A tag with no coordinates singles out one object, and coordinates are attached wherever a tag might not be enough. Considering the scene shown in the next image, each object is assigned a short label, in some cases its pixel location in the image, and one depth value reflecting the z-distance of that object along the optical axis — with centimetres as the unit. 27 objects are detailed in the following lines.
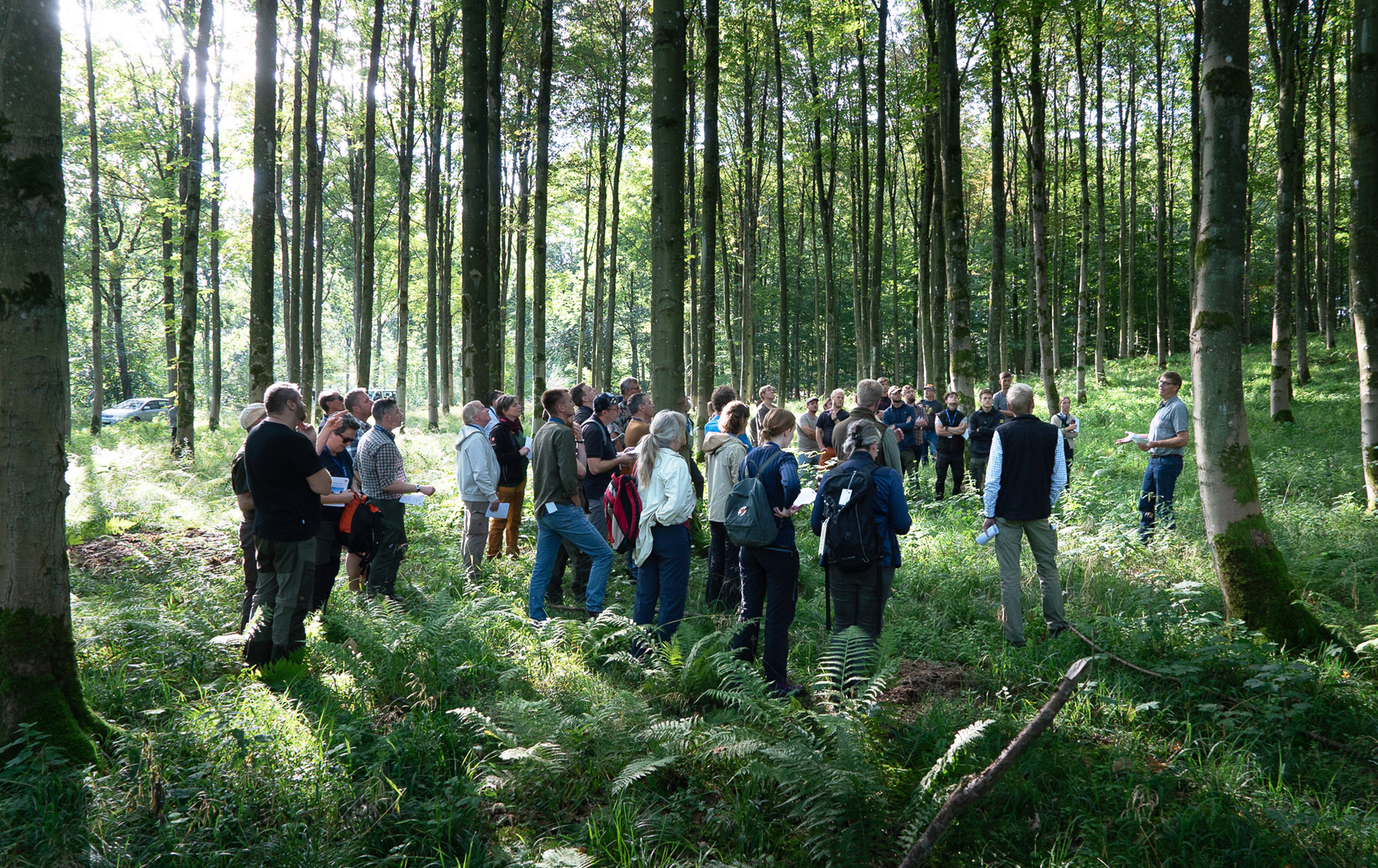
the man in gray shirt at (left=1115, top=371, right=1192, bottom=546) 838
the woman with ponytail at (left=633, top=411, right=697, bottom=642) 571
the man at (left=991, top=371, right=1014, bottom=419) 1198
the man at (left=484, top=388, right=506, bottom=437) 839
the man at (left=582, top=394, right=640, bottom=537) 802
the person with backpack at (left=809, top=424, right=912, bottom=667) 487
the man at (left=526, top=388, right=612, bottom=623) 654
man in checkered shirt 682
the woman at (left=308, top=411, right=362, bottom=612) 624
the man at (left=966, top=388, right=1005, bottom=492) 1133
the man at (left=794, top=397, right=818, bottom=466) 1064
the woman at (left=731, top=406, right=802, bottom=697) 515
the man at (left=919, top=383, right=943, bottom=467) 1313
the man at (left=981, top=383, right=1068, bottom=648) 599
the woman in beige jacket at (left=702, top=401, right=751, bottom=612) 616
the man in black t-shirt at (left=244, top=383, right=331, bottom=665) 489
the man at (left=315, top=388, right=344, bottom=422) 692
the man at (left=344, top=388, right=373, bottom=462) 702
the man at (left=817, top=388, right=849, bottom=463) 1136
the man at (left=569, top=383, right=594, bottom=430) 952
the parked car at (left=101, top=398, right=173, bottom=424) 3356
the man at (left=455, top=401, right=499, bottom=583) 773
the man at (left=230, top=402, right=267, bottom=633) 560
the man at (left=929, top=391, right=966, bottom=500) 1201
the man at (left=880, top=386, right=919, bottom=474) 1264
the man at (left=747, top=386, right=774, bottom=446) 919
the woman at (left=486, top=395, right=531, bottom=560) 826
